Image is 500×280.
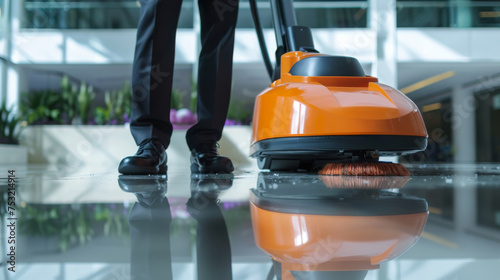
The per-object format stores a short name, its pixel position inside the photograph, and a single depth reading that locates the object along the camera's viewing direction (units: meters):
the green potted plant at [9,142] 3.59
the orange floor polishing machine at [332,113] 0.91
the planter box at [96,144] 3.58
